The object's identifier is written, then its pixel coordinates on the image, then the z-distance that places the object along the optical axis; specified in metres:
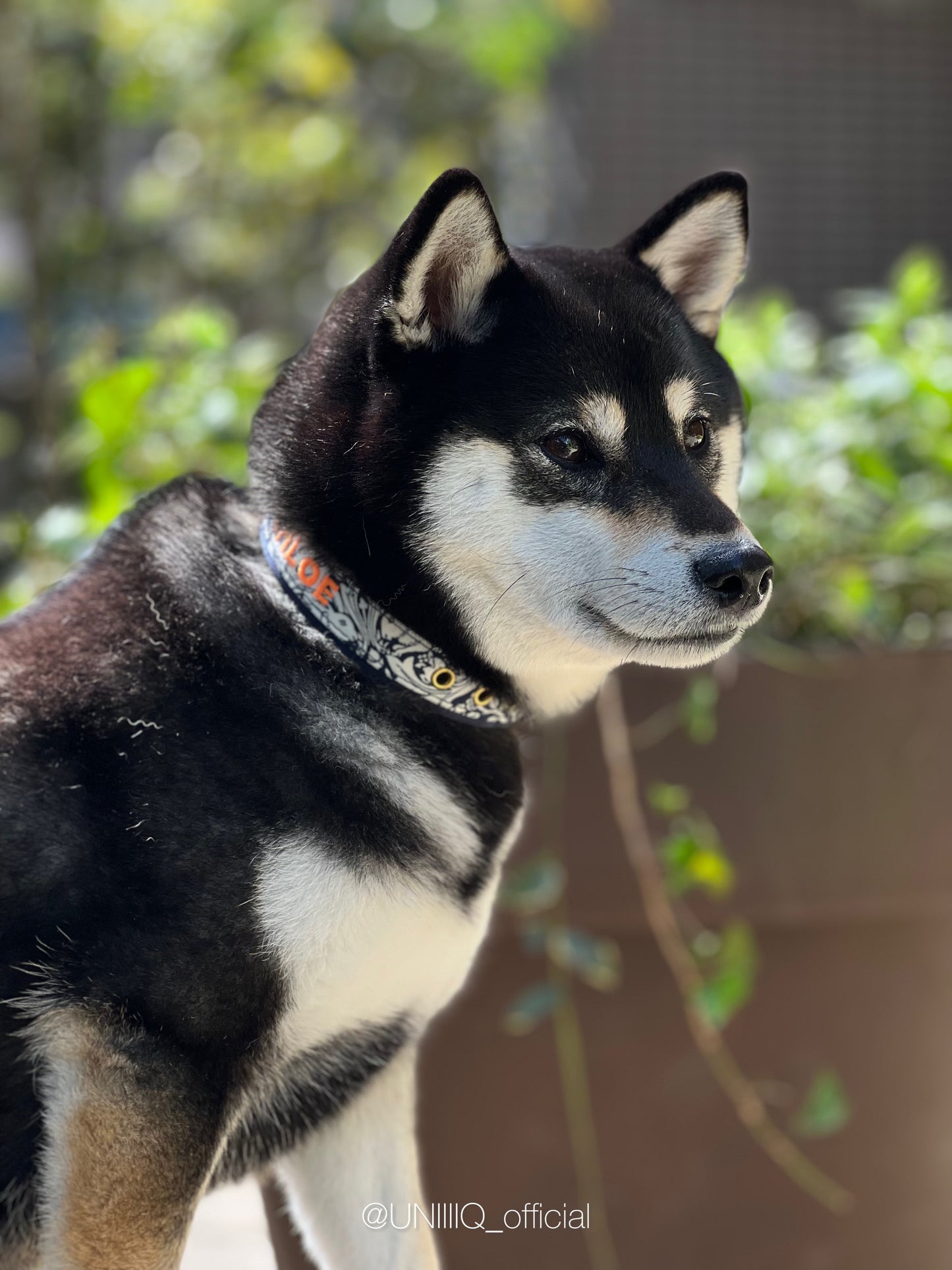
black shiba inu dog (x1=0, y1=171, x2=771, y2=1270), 1.05
